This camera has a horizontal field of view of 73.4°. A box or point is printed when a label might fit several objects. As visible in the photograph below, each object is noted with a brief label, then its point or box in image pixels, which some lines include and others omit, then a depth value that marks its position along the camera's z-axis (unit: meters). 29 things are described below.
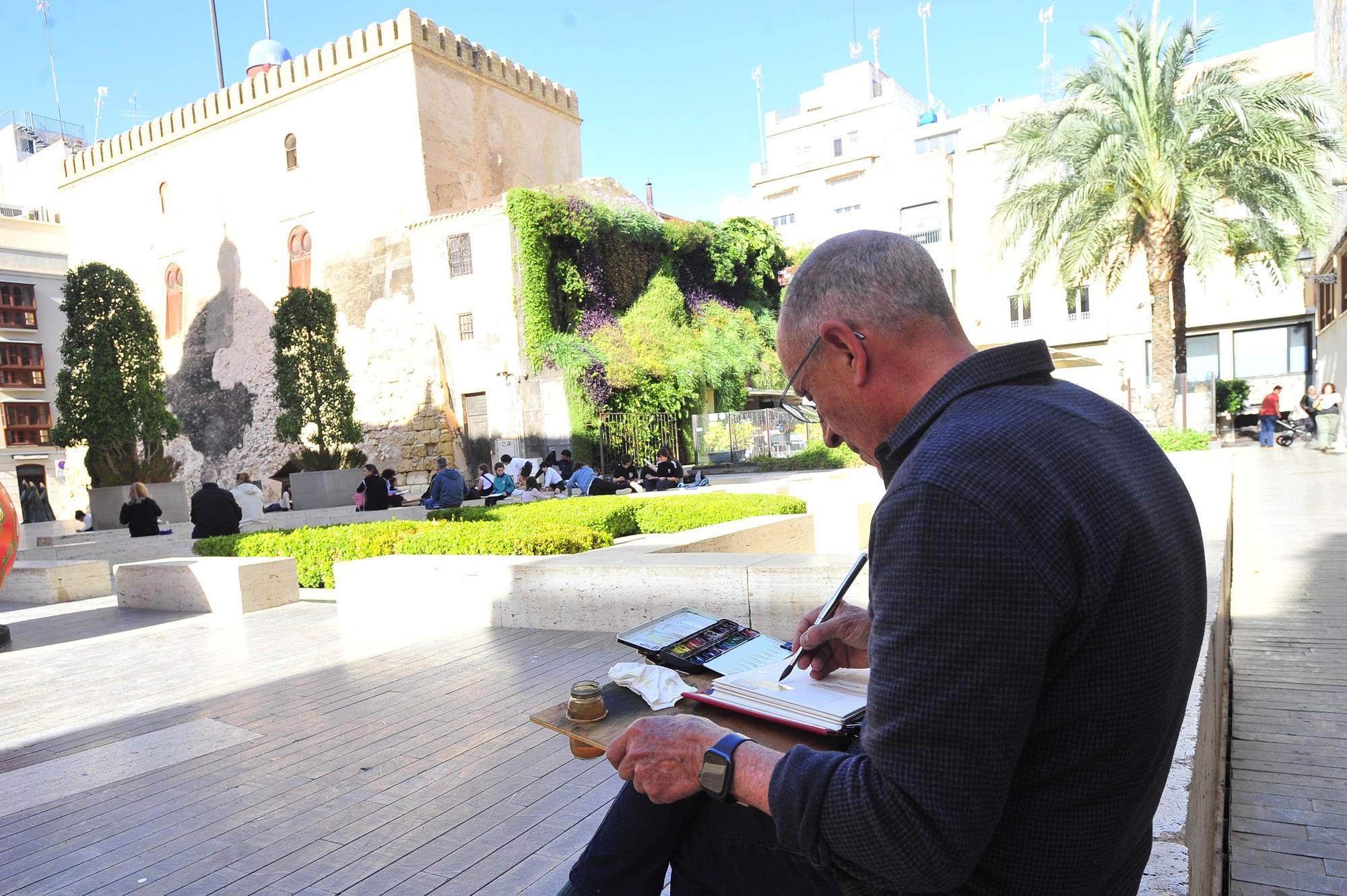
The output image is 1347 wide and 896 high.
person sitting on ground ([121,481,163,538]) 13.26
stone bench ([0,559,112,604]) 10.12
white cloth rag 1.87
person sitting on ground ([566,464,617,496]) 14.81
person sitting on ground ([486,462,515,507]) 17.62
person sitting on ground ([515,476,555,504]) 17.06
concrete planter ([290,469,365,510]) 17.95
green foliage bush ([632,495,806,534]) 10.29
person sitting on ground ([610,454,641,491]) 18.53
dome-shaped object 33.72
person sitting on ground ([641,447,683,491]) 18.20
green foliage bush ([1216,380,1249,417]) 32.28
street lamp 18.17
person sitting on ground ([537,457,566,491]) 20.11
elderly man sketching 1.17
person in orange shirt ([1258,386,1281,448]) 21.39
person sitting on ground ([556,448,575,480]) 22.23
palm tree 16.80
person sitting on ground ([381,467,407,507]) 17.33
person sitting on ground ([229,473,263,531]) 15.09
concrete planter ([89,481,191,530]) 15.44
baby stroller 22.47
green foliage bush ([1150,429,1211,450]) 18.38
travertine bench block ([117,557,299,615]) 8.52
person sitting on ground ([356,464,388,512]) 15.54
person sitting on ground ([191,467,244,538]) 11.73
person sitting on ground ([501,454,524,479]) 22.12
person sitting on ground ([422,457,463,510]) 14.27
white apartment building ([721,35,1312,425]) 34.59
